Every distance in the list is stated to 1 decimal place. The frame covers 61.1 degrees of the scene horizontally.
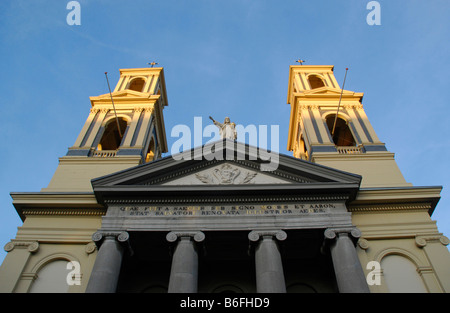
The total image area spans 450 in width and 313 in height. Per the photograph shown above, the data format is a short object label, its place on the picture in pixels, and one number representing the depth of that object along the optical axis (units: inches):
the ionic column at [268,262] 509.0
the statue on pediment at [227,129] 797.9
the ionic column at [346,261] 506.6
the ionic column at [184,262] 510.2
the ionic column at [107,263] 507.8
